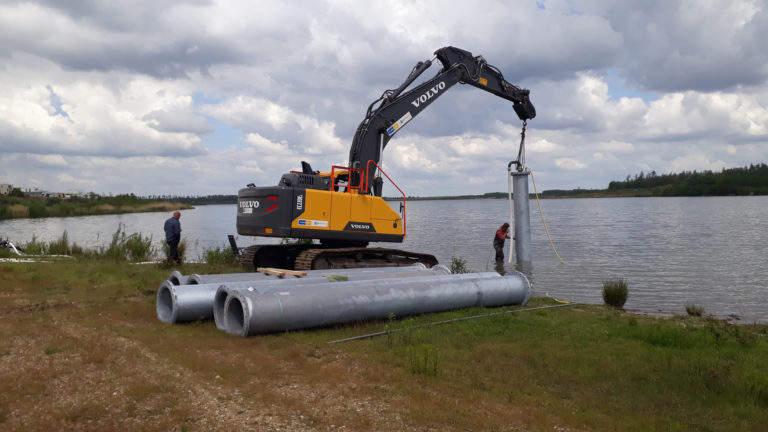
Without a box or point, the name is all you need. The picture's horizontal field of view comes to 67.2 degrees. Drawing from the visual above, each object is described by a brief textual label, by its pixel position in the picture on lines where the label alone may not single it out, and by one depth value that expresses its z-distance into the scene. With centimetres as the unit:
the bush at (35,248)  2265
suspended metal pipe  2120
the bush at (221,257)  1986
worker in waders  2361
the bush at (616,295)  1448
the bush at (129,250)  2136
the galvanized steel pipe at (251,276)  1112
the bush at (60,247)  2306
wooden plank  1152
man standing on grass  1838
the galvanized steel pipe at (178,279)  1126
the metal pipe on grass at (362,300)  895
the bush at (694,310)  1314
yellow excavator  1452
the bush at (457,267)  1825
